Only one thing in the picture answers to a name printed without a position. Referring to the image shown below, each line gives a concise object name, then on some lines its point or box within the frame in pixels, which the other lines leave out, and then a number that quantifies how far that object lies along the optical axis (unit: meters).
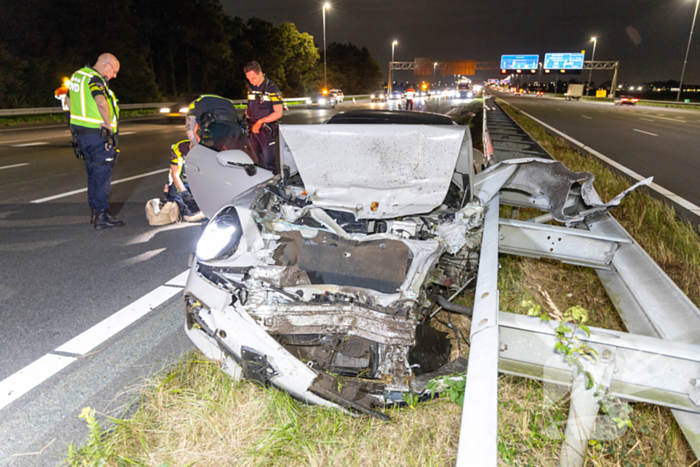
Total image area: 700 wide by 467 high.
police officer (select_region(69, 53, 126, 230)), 5.11
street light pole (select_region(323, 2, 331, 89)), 43.62
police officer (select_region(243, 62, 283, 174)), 6.38
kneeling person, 5.36
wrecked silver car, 2.29
